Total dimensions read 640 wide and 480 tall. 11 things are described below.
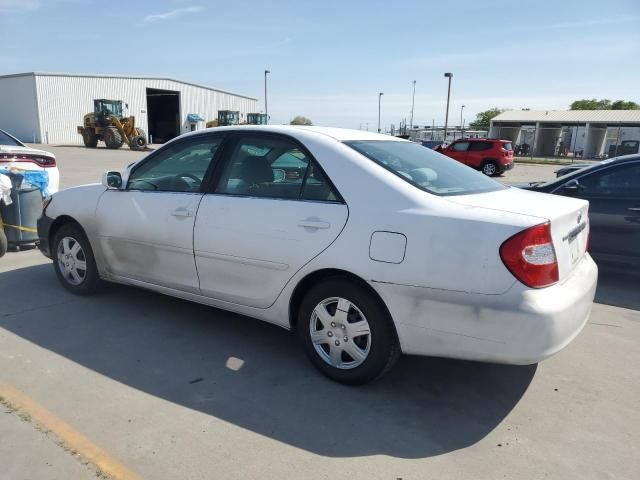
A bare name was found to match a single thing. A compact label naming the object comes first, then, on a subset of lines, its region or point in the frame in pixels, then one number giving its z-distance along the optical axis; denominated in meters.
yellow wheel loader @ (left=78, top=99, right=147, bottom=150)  33.22
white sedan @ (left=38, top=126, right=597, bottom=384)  2.66
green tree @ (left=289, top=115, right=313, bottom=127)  64.25
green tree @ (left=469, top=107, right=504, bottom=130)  75.94
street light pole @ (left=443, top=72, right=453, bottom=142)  37.94
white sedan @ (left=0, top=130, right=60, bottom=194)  6.61
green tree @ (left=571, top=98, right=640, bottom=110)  70.94
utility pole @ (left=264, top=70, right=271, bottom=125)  53.37
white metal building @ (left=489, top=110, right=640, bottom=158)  39.47
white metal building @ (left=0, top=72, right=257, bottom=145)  40.12
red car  20.83
